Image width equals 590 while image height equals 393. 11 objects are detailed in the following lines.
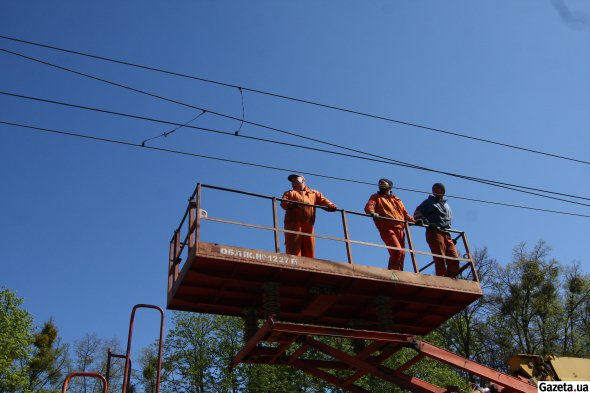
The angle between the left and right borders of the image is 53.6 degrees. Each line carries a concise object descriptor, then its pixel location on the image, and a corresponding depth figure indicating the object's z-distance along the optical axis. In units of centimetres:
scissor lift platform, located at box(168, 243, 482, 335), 984
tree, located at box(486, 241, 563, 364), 3428
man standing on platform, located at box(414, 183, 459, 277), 1197
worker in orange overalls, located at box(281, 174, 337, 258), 1083
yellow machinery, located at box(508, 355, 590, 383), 1116
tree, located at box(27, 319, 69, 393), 4231
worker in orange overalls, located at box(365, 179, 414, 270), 1148
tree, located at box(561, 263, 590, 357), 3538
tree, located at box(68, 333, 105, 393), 4822
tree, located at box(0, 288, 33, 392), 3372
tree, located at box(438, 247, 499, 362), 3469
